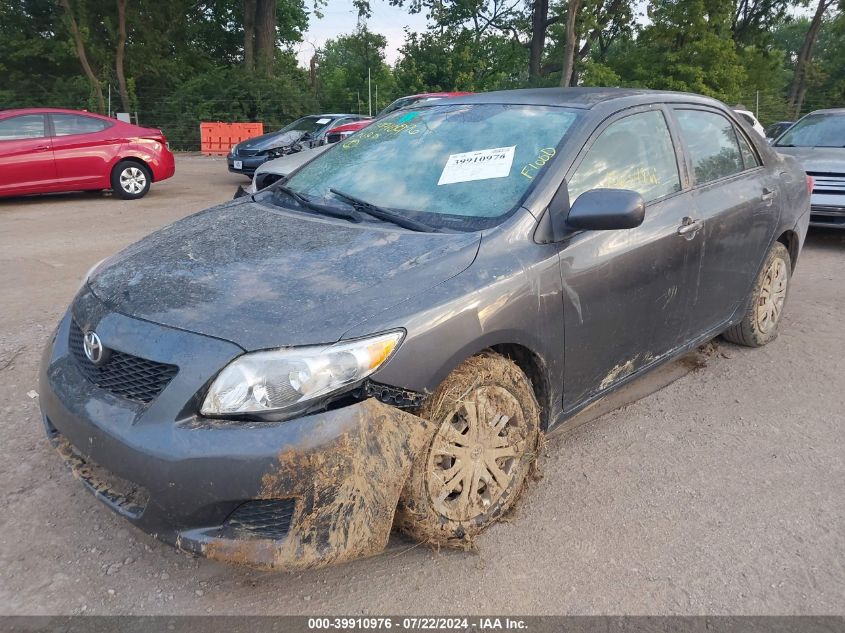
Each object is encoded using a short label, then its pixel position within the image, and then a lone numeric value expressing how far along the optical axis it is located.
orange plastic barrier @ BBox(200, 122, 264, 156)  22.48
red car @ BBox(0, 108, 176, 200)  10.28
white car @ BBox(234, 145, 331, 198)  9.02
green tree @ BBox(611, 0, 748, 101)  26.25
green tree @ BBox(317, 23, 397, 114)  31.92
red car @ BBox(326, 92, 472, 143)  13.24
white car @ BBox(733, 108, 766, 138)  8.64
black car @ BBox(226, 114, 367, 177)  13.84
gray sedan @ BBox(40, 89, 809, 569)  2.15
